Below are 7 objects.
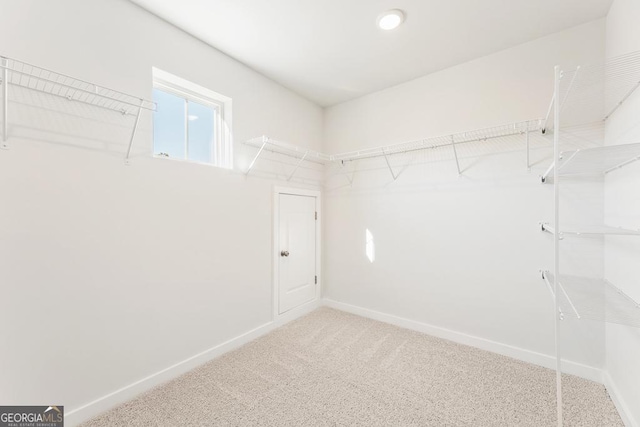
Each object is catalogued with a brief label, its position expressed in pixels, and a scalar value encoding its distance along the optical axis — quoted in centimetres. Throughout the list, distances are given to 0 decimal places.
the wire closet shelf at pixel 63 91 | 133
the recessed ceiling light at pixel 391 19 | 186
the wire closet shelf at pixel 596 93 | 157
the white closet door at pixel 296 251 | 293
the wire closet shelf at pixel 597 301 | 131
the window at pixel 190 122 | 204
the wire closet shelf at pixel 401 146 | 218
